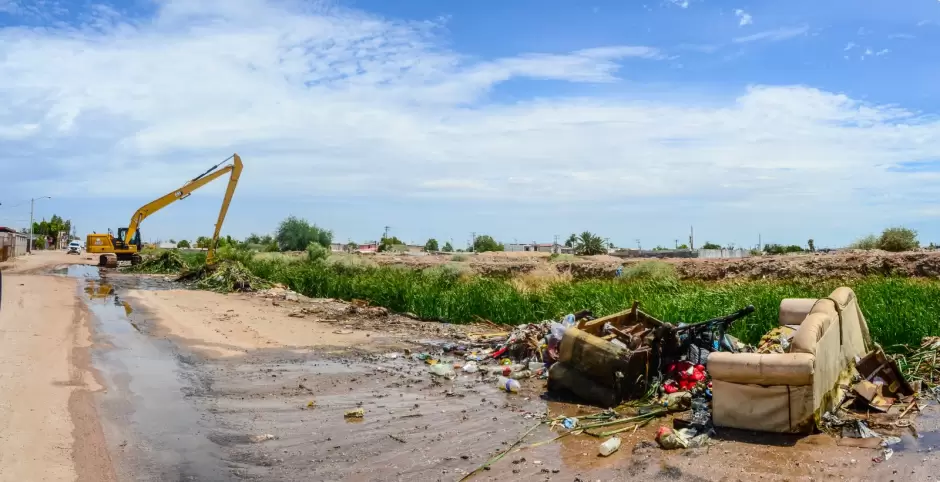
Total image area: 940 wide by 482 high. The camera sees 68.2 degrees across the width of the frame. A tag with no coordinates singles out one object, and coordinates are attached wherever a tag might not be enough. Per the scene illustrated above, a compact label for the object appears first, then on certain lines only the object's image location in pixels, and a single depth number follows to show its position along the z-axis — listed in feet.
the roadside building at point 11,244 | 130.62
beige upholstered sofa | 21.02
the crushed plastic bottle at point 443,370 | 34.42
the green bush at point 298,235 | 202.08
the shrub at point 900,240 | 114.42
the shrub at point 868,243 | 120.40
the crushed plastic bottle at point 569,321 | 34.45
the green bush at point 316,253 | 136.26
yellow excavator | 113.70
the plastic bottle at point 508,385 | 30.86
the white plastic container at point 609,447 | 21.45
